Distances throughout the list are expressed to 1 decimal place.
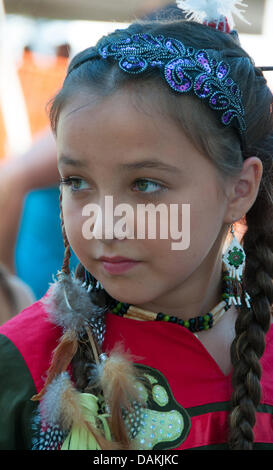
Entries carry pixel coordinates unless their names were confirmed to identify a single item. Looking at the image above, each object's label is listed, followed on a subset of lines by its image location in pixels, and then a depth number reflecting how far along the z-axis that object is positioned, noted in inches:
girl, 47.5
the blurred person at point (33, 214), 91.0
